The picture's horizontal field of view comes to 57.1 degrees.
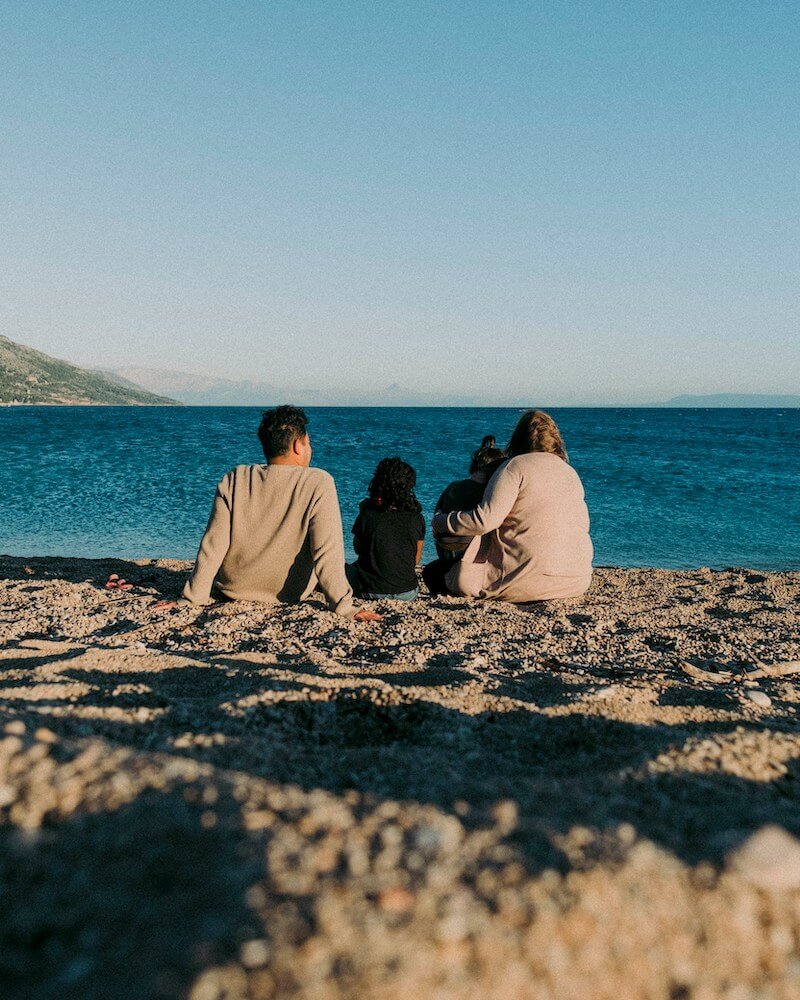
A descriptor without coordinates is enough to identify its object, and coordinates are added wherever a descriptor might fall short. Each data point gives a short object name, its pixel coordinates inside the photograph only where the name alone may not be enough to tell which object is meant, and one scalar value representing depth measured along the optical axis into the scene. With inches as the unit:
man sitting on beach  200.4
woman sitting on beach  223.0
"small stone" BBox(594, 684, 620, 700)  117.3
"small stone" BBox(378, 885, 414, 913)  50.8
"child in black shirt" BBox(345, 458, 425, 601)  244.1
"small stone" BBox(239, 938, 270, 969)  45.8
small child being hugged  249.4
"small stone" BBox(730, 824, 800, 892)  57.3
